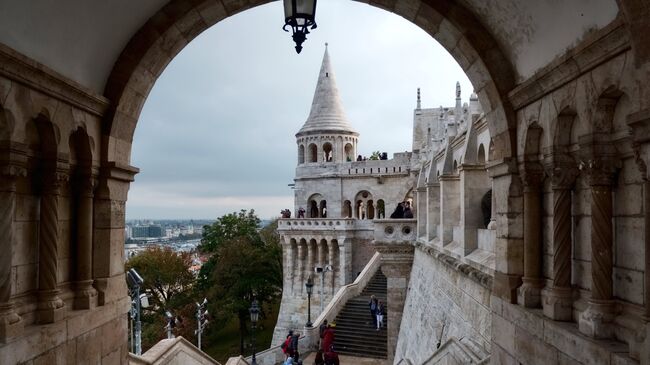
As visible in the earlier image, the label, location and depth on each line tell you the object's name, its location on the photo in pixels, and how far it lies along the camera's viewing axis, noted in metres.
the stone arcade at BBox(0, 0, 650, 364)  3.32
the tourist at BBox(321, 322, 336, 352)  15.09
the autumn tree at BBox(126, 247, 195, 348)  32.53
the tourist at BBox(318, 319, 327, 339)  16.68
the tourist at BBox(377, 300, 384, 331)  20.11
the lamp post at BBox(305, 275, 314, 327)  20.04
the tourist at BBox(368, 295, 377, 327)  20.53
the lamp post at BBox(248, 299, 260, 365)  16.06
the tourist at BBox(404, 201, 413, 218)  20.41
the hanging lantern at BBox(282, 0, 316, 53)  3.85
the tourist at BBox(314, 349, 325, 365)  14.23
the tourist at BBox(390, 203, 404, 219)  19.58
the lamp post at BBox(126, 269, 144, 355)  10.20
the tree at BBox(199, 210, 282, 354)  31.69
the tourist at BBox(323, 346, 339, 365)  14.46
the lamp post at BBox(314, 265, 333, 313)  27.79
